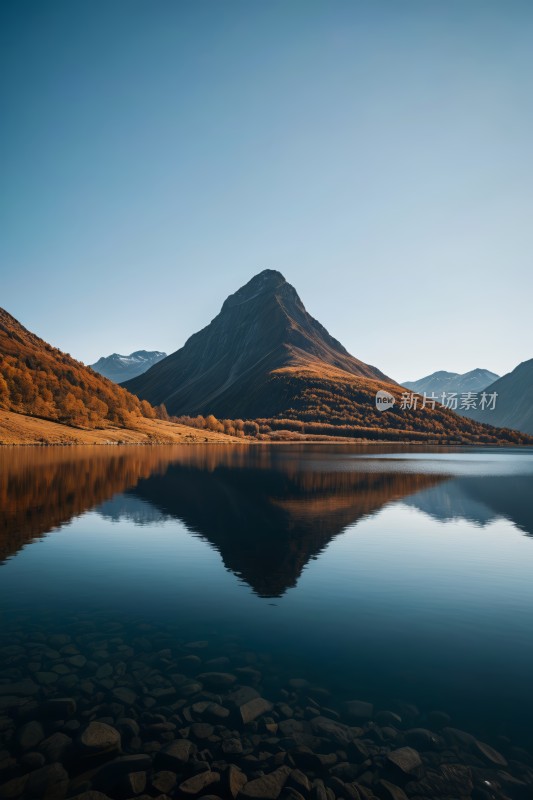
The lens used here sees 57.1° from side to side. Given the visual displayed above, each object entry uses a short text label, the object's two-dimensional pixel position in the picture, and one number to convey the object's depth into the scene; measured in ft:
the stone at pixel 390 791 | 35.88
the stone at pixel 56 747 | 38.73
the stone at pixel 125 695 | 47.24
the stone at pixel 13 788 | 34.65
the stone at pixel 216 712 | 44.91
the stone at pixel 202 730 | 42.06
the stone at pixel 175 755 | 38.24
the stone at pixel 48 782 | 34.81
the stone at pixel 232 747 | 40.01
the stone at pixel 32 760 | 37.60
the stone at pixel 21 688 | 48.11
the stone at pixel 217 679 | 51.04
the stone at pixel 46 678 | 50.78
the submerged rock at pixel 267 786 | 35.40
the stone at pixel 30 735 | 40.13
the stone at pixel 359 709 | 46.50
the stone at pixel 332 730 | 42.37
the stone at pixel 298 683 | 51.52
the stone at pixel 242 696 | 47.64
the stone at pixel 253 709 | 44.98
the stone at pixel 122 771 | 36.17
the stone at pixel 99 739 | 39.78
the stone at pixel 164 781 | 35.88
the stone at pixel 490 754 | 40.65
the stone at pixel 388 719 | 45.43
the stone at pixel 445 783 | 36.58
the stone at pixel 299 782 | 36.27
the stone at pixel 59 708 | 44.34
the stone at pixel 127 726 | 41.96
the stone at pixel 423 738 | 42.37
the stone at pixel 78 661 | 54.88
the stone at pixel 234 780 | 35.73
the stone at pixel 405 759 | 39.10
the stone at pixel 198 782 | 35.60
